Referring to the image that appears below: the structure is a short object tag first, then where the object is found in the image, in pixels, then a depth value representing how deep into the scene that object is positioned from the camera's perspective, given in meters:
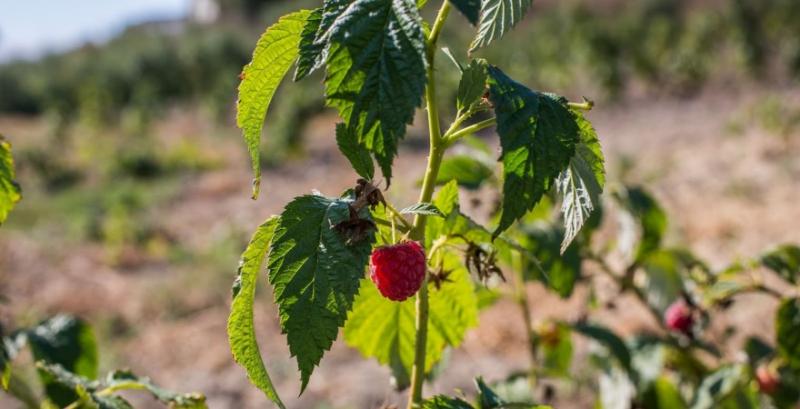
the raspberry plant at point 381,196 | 0.65
